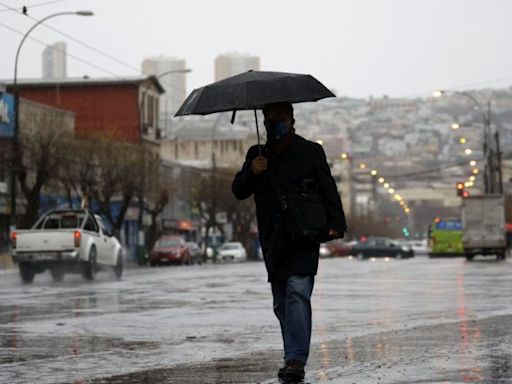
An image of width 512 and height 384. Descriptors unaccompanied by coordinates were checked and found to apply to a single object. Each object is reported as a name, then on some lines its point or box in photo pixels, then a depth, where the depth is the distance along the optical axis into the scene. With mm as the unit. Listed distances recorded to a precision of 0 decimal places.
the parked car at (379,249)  89688
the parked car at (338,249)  107125
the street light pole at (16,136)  50625
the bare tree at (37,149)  53906
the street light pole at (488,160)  84375
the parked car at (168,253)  67125
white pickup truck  36344
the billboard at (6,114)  62616
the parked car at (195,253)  71750
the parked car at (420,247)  126656
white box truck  68125
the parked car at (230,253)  84012
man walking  9289
